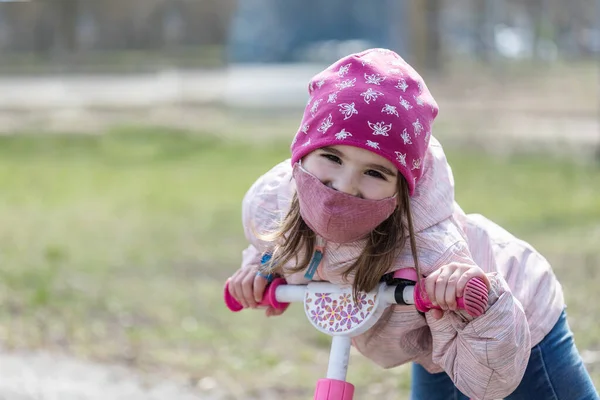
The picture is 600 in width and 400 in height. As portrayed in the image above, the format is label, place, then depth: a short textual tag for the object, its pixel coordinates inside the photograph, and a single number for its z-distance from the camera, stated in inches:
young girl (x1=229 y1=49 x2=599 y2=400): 90.7
